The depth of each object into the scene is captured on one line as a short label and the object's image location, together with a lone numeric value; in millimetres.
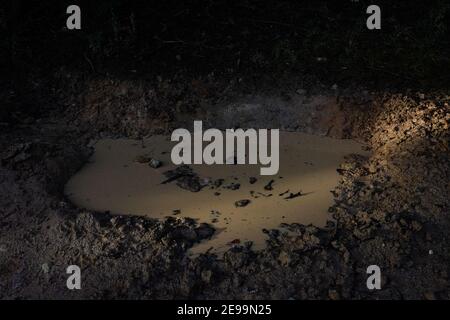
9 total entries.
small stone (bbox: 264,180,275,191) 3891
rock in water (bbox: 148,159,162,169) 4153
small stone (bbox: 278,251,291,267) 3213
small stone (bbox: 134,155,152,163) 4234
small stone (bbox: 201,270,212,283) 3139
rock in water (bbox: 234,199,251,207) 3728
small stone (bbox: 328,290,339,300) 3073
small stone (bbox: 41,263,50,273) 3313
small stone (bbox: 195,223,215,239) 3465
